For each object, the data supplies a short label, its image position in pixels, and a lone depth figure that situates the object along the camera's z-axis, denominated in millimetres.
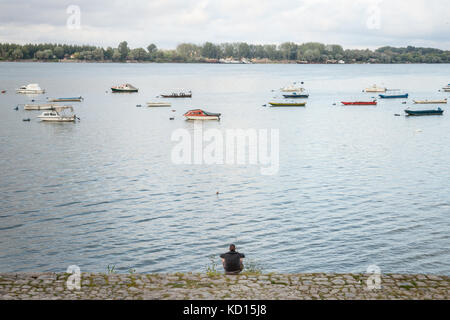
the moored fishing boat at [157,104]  117000
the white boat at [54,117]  87750
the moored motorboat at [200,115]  92500
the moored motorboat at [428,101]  123731
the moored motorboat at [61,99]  126750
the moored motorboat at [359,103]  121425
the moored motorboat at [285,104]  118338
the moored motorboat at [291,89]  162662
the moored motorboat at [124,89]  158750
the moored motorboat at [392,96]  139500
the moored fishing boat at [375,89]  166225
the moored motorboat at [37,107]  106875
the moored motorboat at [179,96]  136888
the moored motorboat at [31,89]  150500
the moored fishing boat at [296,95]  137050
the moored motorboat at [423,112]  99025
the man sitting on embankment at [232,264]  18281
